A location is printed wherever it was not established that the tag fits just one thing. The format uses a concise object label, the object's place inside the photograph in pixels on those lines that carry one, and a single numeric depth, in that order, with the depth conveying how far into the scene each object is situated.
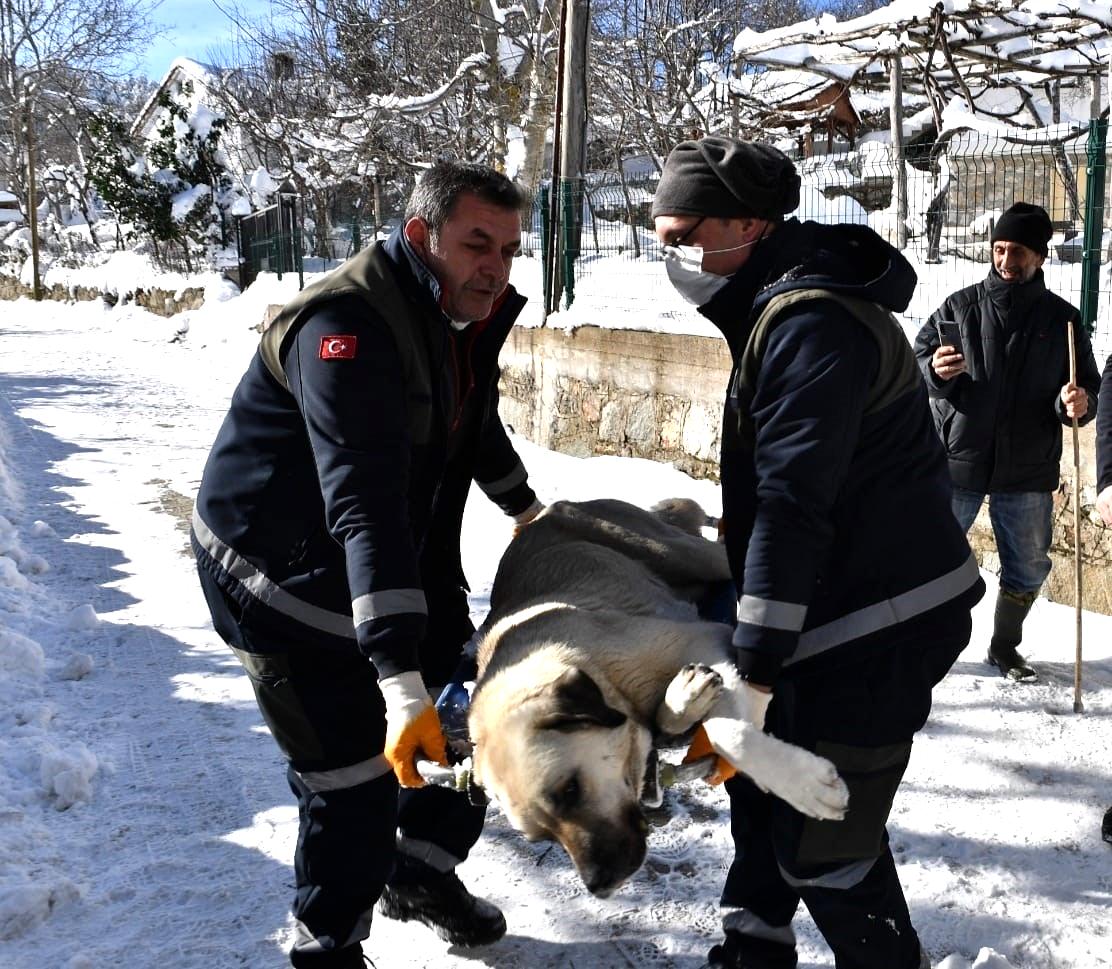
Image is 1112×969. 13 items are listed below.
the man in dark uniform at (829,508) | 2.11
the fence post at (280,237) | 18.55
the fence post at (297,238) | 17.59
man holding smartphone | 4.70
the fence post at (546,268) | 10.24
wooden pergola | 10.41
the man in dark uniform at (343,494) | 2.31
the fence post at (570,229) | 10.07
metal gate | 18.12
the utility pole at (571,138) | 10.12
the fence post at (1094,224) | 5.96
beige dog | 2.14
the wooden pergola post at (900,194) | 8.25
